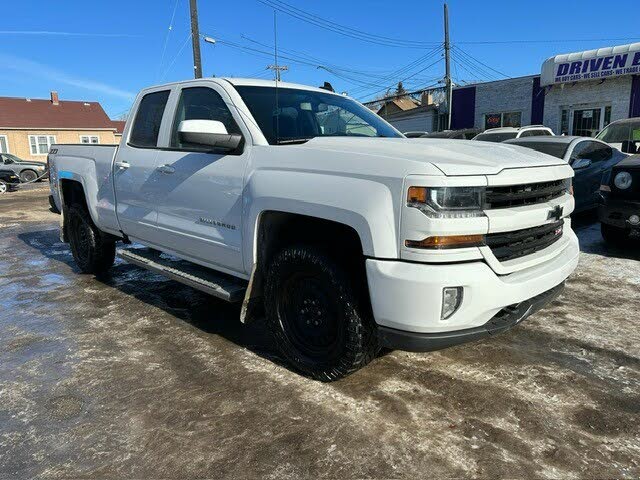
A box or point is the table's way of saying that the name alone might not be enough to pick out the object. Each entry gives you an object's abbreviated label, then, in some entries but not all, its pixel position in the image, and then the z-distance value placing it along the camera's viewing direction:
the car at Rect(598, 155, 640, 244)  5.92
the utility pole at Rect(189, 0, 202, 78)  18.62
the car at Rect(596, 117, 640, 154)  9.67
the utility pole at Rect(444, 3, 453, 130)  25.44
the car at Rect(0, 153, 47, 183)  24.14
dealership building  18.27
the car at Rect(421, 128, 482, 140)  16.46
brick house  38.06
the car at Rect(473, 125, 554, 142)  14.20
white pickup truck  2.56
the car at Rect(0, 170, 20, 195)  19.78
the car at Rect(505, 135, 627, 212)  7.95
